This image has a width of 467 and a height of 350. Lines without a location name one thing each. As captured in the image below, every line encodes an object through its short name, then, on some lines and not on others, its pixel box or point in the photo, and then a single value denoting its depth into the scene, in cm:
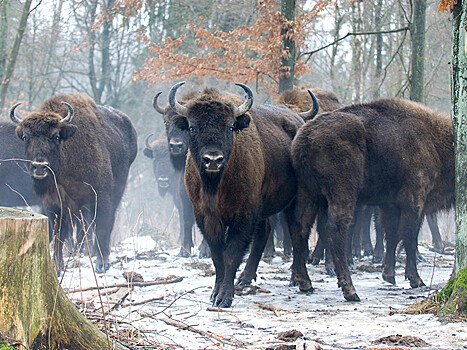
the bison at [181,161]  2052
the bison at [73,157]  1639
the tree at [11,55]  2425
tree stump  674
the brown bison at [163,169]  3409
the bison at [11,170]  2180
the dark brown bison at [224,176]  1230
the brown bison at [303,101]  2027
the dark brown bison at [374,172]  1377
